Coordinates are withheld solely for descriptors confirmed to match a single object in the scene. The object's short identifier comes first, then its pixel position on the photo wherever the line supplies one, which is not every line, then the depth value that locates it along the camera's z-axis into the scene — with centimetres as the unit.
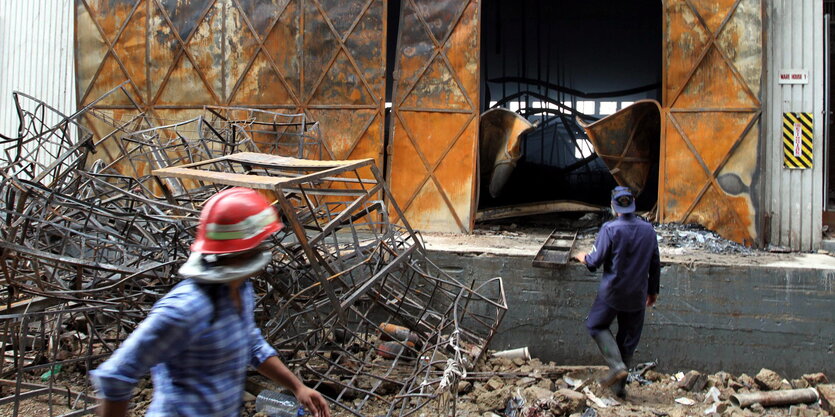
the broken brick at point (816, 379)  581
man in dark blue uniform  485
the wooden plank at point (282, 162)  454
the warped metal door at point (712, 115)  732
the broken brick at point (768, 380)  570
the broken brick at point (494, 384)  527
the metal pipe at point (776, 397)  529
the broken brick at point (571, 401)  481
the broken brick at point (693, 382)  584
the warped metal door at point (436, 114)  831
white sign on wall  718
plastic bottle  427
